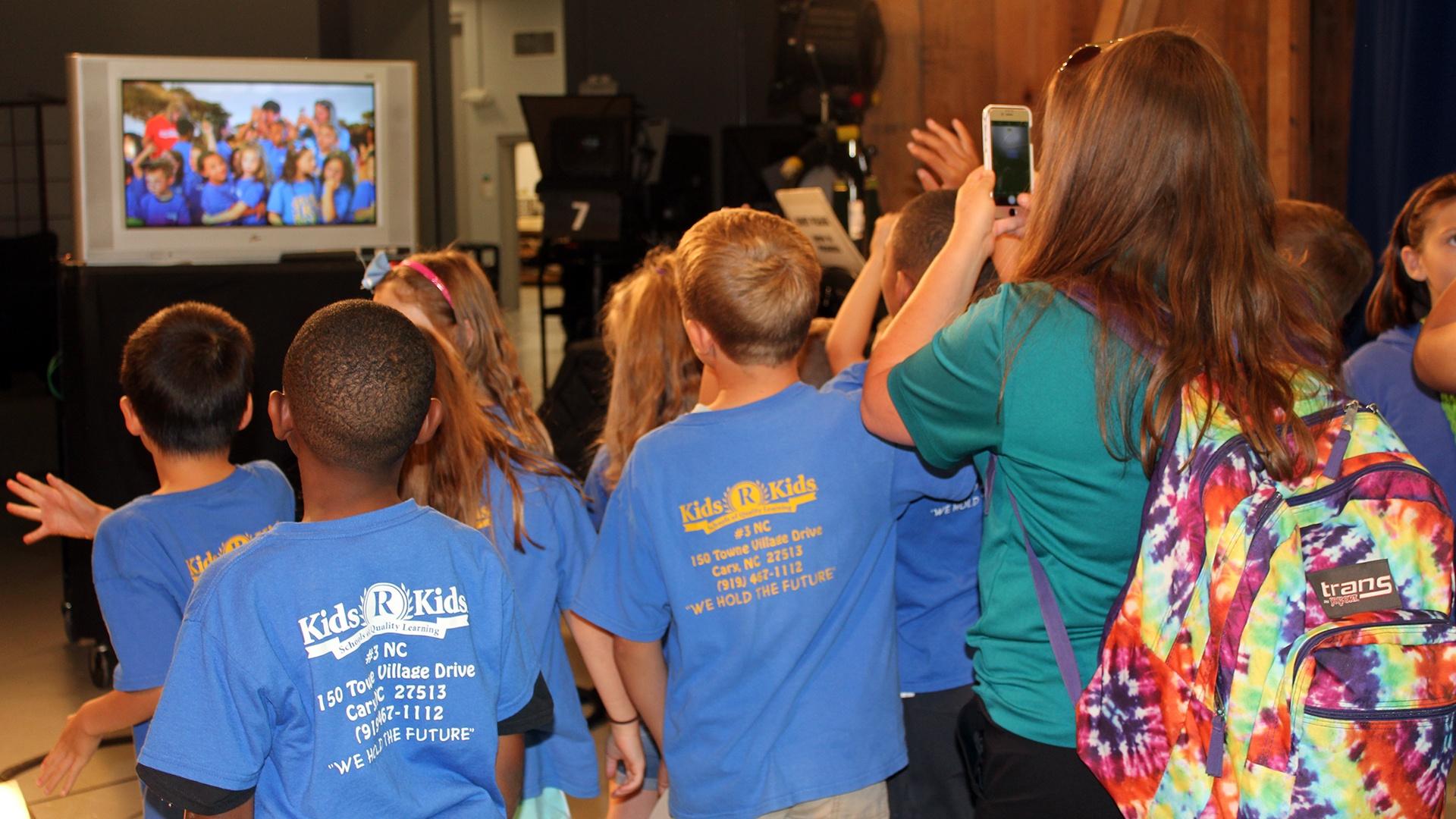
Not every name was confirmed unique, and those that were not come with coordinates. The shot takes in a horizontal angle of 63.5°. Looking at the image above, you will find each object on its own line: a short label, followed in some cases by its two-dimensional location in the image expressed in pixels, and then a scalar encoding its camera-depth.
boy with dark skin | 1.15
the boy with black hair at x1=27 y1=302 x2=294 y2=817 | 1.71
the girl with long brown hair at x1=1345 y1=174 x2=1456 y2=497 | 2.25
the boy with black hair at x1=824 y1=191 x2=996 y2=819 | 1.89
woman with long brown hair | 1.23
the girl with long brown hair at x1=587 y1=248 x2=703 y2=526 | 2.32
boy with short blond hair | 1.66
